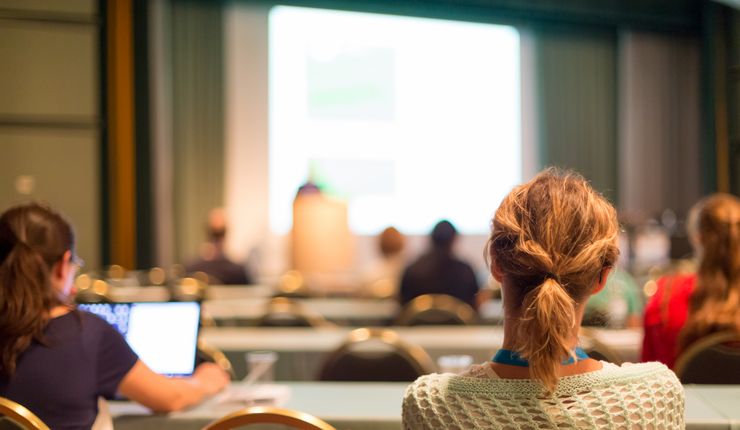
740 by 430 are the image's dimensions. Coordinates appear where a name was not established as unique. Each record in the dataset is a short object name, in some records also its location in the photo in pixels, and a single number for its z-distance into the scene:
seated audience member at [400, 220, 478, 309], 5.40
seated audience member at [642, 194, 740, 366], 2.79
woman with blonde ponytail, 1.24
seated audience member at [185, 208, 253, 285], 6.71
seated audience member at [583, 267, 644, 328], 4.09
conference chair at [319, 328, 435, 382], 2.74
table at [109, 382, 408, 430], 2.10
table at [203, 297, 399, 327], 5.03
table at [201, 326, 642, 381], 3.46
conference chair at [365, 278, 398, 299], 6.89
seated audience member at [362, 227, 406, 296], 7.15
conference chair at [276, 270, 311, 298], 6.06
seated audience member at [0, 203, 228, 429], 1.92
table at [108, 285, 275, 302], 5.82
